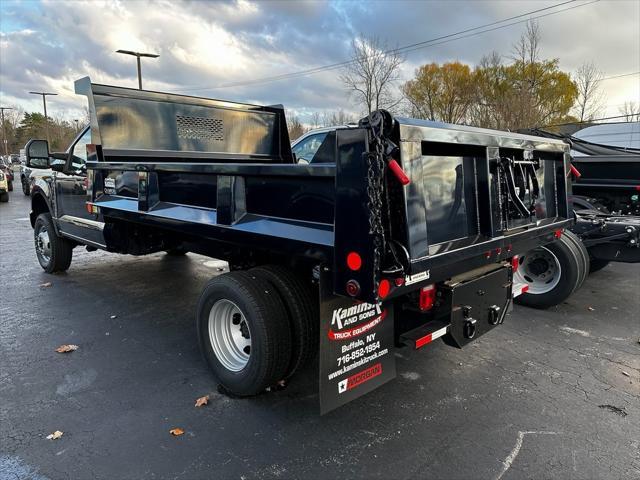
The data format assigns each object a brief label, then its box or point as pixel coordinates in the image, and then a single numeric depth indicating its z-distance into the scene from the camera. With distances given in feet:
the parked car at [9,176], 76.30
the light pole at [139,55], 83.21
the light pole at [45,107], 178.07
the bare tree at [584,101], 96.53
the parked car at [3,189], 59.62
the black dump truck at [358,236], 7.63
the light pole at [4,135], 224.39
